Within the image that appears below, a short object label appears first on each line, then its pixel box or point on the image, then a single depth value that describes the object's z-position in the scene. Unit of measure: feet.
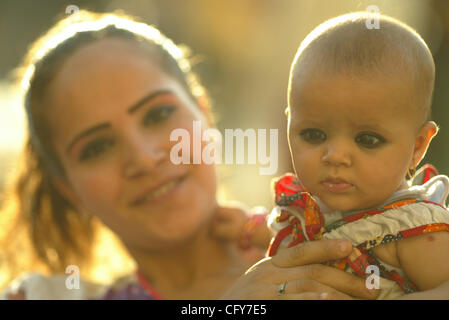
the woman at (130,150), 4.45
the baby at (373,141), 3.34
